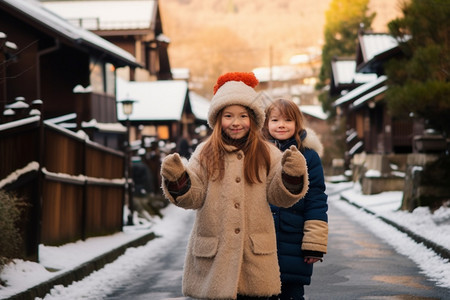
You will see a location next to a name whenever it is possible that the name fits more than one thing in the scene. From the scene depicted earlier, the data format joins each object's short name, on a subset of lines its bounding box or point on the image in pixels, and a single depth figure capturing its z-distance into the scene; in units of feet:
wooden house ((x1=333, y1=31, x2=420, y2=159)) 104.06
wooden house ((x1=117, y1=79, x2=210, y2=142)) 126.11
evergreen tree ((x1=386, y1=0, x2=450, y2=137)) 46.24
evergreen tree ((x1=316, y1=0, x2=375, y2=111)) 154.71
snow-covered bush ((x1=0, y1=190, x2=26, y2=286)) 26.30
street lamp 60.28
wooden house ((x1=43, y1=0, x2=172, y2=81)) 132.87
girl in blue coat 15.53
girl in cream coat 13.96
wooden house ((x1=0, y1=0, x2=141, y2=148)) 65.77
